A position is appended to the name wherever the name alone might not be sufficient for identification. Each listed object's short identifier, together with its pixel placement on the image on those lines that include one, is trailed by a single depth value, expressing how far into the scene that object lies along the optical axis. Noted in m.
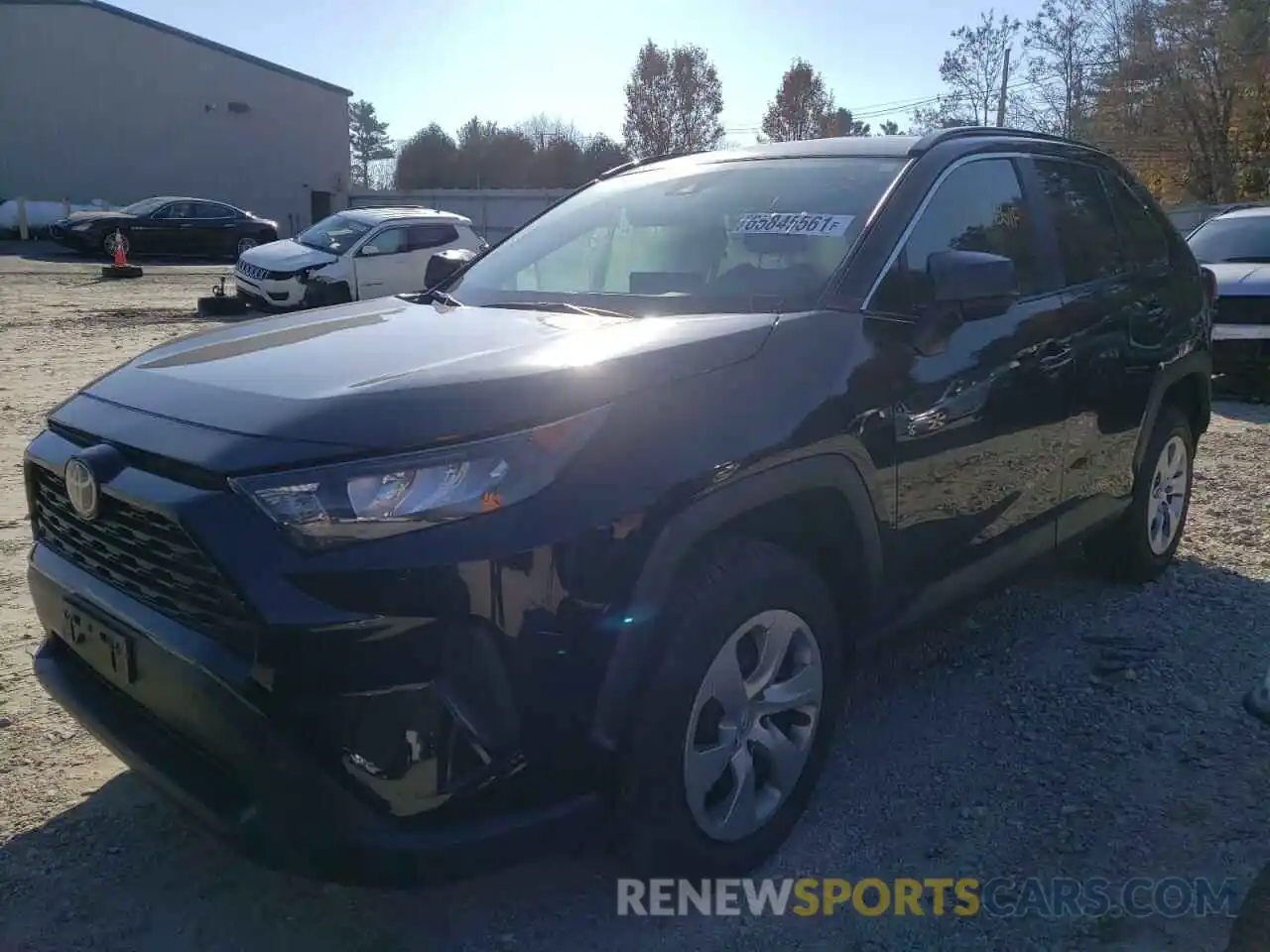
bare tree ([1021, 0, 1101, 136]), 33.88
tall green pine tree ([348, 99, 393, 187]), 90.38
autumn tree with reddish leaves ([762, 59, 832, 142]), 53.06
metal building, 35.66
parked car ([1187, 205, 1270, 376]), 9.06
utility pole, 38.34
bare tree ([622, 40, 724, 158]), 55.81
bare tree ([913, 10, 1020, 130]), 39.53
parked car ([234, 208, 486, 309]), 15.10
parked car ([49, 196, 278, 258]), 26.42
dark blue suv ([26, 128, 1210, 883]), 2.00
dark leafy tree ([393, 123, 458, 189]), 61.31
